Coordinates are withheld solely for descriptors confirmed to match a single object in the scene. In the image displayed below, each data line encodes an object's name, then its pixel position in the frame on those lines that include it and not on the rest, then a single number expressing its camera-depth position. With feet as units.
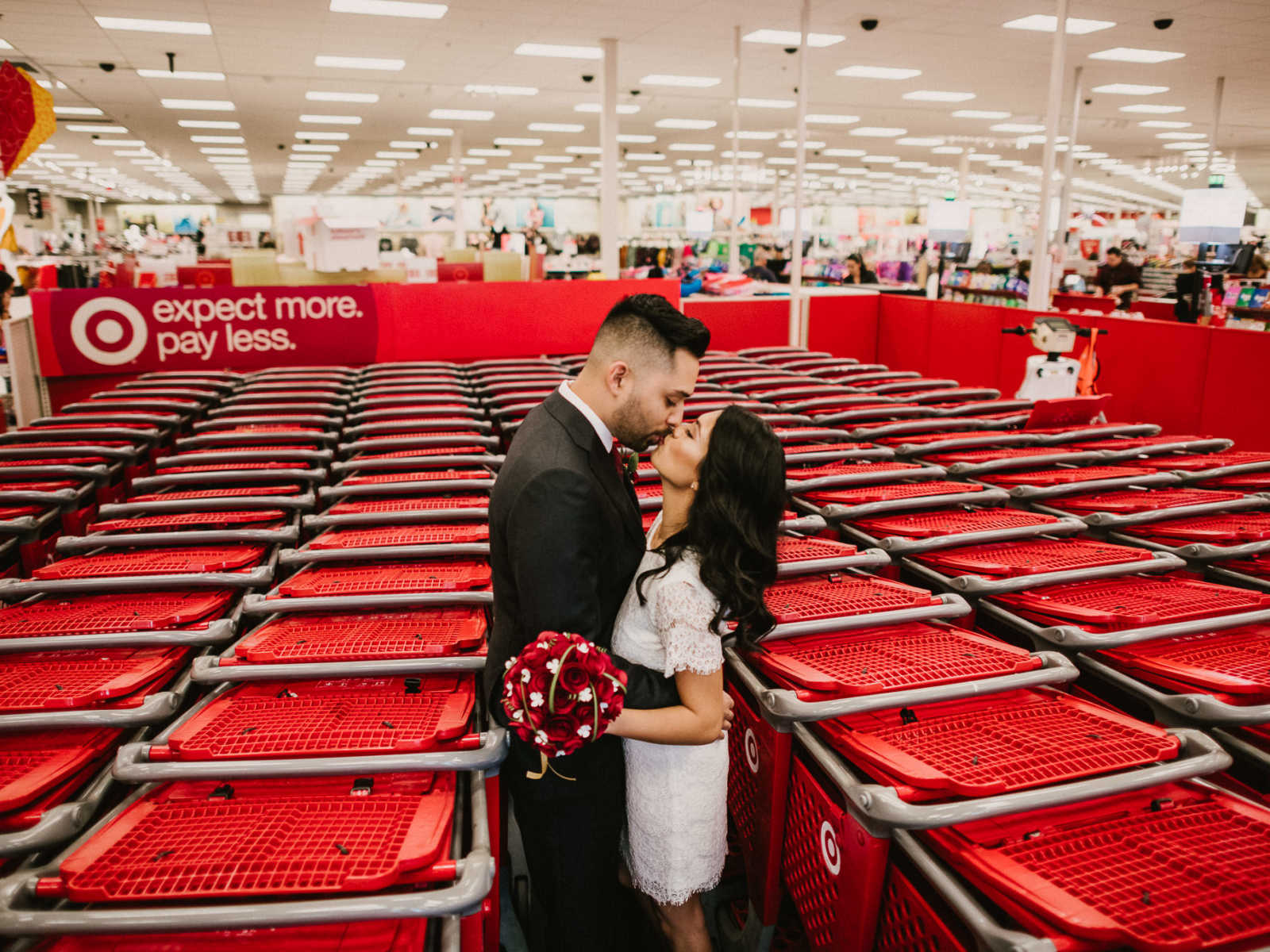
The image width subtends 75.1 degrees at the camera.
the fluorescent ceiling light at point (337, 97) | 46.52
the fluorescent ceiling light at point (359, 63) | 38.27
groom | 5.36
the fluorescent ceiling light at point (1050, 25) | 31.17
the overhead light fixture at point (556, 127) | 58.90
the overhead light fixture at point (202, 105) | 48.34
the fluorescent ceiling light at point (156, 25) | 31.32
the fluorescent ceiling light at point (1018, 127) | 57.01
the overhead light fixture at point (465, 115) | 53.31
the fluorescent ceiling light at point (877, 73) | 40.70
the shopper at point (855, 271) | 49.26
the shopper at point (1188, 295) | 26.81
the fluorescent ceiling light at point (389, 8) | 29.12
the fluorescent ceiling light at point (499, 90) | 45.19
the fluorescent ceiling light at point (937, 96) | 46.78
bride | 5.70
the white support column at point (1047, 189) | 23.22
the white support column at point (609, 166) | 34.04
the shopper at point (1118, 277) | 42.91
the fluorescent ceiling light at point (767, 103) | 49.72
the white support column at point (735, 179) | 31.78
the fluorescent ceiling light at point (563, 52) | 36.45
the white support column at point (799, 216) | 26.96
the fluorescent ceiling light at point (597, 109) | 51.18
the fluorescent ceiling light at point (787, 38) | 33.53
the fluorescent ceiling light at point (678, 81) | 42.80
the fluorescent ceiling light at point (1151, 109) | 49.88
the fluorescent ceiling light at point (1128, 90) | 43.57
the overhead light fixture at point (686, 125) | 57.36
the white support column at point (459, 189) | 56.03
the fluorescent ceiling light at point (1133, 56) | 35.99
